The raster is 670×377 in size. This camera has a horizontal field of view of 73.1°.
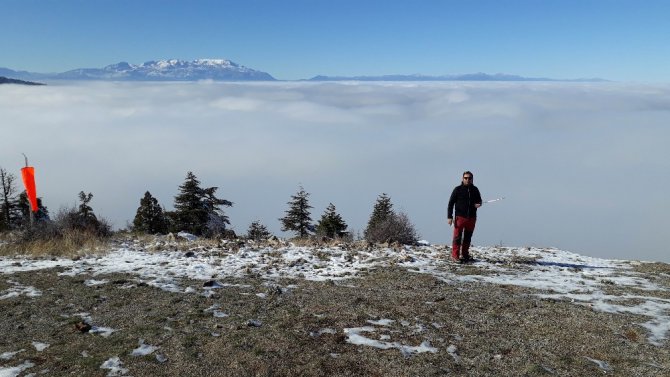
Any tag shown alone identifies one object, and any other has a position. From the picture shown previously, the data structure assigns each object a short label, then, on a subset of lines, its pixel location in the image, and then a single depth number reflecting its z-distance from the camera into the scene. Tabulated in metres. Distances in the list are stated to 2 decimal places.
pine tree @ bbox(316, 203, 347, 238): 45.91
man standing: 13.12
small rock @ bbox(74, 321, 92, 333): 7.16
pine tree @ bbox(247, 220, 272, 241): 44.90
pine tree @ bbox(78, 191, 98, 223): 38.19
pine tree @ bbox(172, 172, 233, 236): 42.53
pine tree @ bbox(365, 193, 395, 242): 49.93
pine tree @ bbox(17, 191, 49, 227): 43.58
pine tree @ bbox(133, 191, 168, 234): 44.62
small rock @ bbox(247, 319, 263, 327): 7.48
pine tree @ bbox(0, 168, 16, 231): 45.12
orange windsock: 16.84
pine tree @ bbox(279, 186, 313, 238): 48.06
